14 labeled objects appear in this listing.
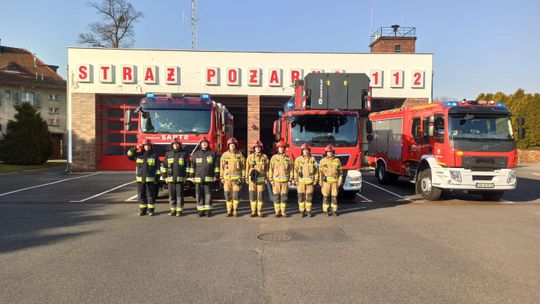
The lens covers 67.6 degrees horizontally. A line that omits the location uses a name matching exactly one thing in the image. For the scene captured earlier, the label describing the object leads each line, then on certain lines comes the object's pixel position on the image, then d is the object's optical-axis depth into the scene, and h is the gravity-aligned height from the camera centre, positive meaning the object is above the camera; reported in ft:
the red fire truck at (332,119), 32.89 +1.45
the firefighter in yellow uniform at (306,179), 28.91 -3.07
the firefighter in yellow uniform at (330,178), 29.30 -3.03
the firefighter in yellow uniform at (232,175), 28.48 -2.79
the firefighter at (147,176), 28.60 -2.95
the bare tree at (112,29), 119.24 +31.32
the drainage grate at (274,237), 21.90 -5.65
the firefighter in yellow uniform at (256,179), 28.71 -3.08
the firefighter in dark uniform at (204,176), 28.40 -2.89
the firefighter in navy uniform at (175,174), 28.68 -2.79
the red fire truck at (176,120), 34.14 +1.26
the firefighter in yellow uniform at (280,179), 28.76 -3.09
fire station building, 67.31 +9.43
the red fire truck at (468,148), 35.06 -0.93
